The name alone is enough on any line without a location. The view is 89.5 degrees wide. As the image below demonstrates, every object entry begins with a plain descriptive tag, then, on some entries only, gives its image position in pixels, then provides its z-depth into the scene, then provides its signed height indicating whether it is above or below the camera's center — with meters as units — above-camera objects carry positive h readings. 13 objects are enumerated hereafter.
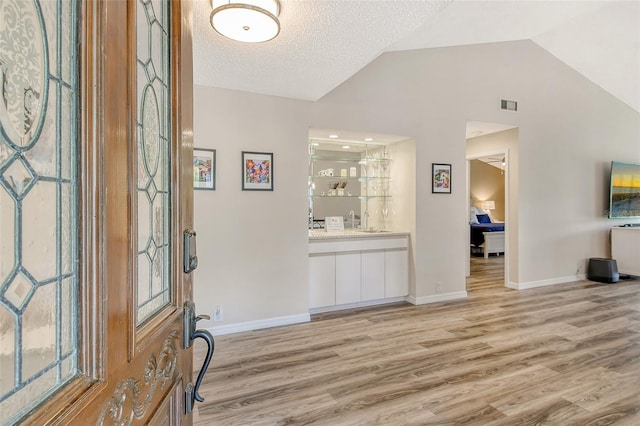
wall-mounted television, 5.80 +0.34
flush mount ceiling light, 1.82 +1.11
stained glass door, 0.34 +0.00
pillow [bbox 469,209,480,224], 9.50 -0.22
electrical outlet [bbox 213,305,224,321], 3.29 -1.06
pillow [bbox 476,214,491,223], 9.71 -0.26
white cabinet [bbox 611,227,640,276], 5.58 -0.70
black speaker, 5.39 -1.03
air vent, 4.81 +1.57
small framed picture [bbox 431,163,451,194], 4.32 +0.42
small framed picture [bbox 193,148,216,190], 3.20 +0.41
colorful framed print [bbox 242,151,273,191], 3.41 +0.42
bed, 8.05 -0.73
